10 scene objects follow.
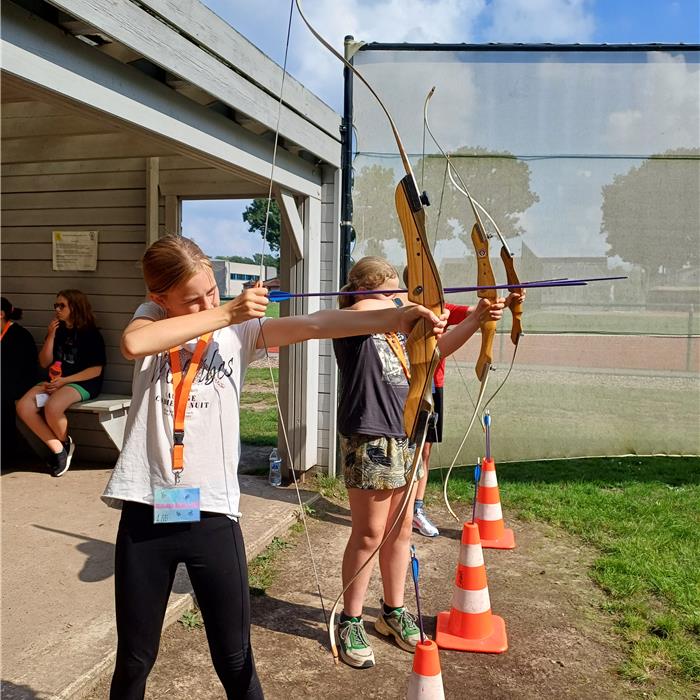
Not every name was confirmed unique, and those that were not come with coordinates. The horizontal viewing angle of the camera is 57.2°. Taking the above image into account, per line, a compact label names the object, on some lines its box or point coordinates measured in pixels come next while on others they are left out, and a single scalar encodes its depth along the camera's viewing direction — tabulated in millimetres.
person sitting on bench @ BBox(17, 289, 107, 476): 4641
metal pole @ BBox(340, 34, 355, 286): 4484
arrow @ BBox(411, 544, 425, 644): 1769
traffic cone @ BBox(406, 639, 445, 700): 1808
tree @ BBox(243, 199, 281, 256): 33538
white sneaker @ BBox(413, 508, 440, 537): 3796
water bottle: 4535
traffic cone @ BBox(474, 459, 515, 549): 3646
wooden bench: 4488
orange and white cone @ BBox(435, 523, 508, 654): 2602
